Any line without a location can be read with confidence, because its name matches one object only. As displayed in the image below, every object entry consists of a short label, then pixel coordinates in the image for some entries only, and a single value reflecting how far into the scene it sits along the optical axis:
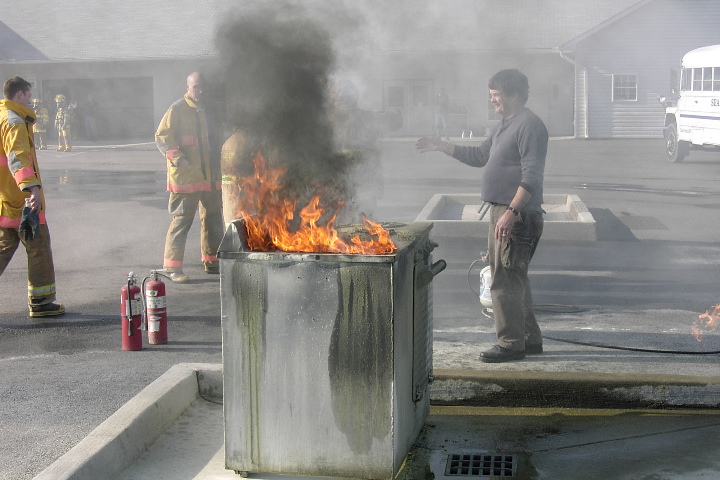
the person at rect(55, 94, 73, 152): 23.89
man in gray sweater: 4.27
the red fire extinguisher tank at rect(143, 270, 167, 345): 5.21
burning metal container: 3.10
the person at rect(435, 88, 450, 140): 25.74
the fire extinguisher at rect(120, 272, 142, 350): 5.16
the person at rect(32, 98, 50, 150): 24.62
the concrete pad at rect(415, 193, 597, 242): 8.88
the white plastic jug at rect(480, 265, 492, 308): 5.49
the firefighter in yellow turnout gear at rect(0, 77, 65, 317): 5.70
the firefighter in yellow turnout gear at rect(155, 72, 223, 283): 7.06
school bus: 16.50
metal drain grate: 3.32
